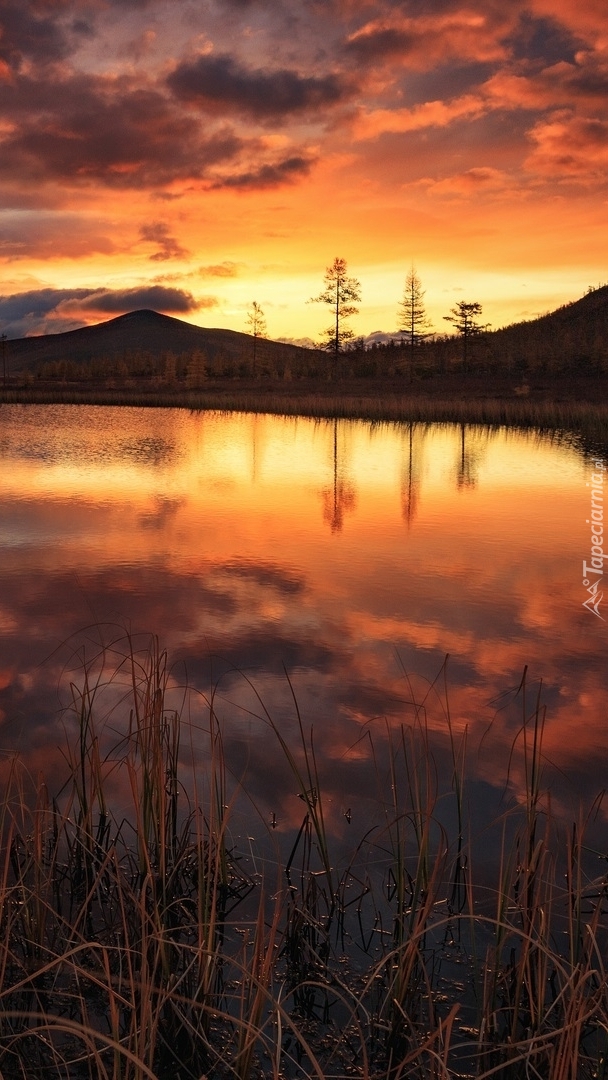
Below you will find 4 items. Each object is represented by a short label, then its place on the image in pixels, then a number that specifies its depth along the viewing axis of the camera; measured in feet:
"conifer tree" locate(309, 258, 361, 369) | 196.75
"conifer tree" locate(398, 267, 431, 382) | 223.92
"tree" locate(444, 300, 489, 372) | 218.79
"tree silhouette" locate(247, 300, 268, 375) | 264.93
